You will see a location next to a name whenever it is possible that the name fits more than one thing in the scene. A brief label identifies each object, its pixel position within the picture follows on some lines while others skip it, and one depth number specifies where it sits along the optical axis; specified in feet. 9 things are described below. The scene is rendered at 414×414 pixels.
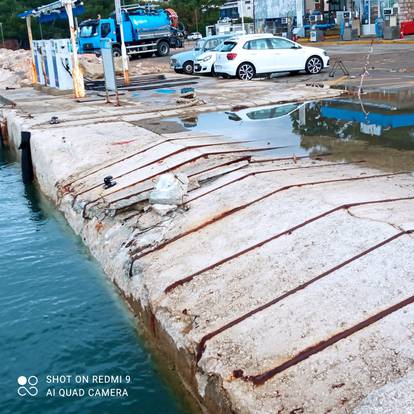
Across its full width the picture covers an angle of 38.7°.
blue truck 122.42
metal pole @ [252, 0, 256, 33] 180.34
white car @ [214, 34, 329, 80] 69.15
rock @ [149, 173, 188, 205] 24.11
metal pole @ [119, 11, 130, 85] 76.93
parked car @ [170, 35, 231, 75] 84.38
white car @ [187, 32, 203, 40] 196.44
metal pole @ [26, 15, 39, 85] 83.86
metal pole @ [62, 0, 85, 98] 62.75
